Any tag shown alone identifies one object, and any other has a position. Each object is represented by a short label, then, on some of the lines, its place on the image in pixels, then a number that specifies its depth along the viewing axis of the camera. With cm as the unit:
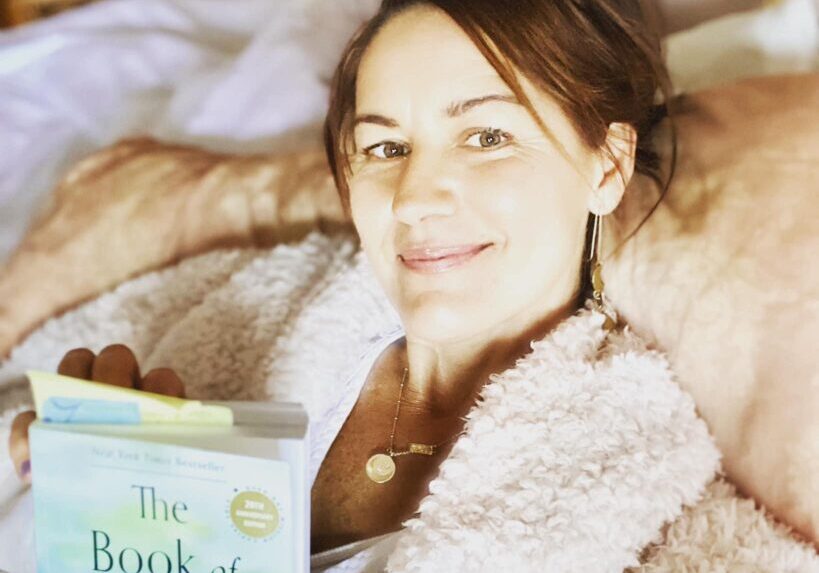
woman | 76
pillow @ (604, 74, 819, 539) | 78
